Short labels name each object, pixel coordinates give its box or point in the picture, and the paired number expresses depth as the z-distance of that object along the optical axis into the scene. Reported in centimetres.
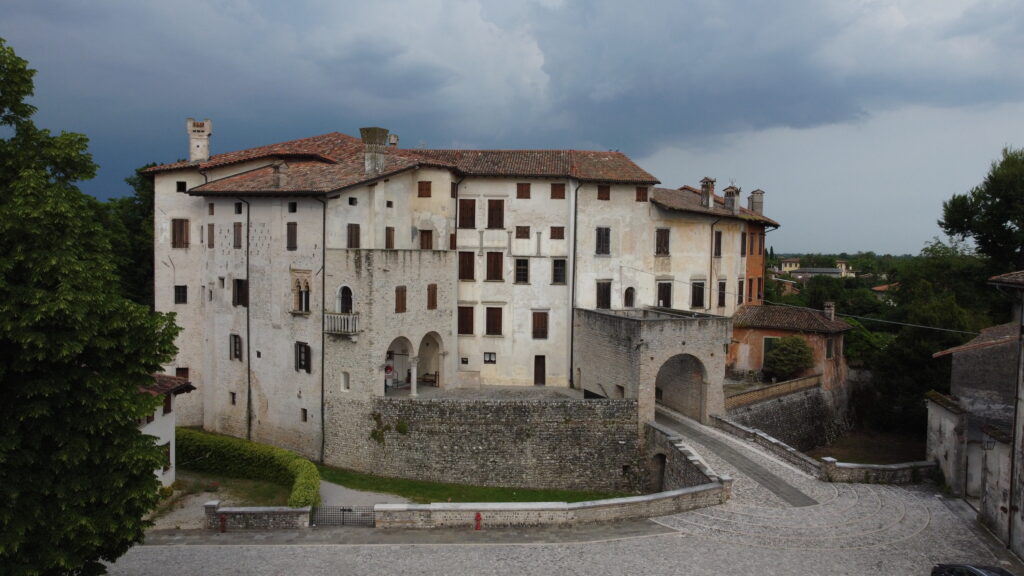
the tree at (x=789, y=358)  3819
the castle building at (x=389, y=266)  3002
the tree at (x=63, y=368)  1208
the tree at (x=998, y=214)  4175
